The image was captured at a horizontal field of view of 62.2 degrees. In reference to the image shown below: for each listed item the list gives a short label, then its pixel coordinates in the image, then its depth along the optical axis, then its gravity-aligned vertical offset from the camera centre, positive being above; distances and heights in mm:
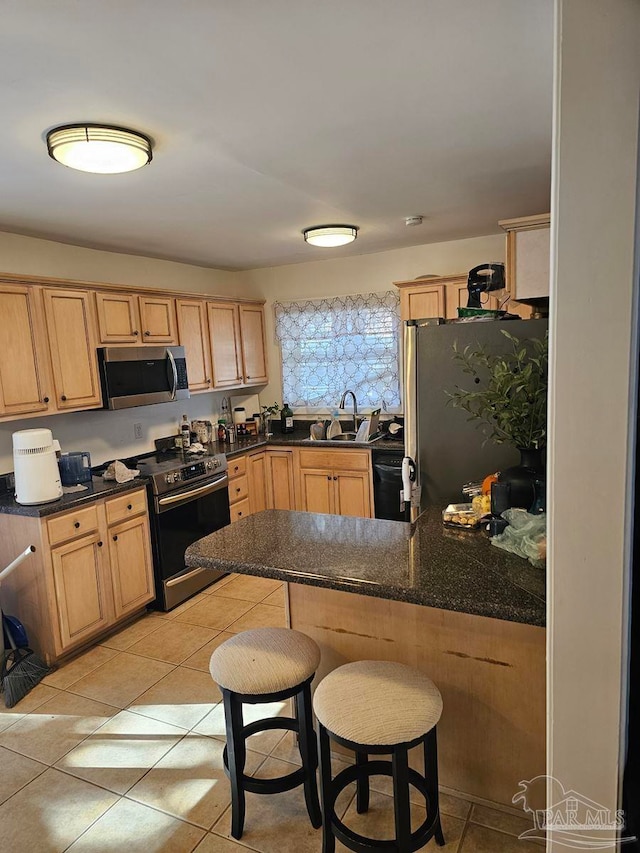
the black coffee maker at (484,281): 3162 +449
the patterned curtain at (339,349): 4773 +138
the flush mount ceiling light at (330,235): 3621 +888
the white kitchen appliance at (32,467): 2865 -470
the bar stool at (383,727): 1432 -987
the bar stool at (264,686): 1695 -1006
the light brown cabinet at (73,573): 2857 -1110
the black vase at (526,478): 1819 -426
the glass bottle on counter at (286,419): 5195 -510
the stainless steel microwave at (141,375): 3518 -10
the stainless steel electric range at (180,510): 3541 -975
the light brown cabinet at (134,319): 3516 +392
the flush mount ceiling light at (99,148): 1911 +848
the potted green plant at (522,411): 1684 -184
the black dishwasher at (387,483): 4195 -968
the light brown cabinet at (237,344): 4595 +228
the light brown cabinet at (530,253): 2625 +501
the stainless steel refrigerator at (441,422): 2500 -308
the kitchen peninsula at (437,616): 1548 -890
